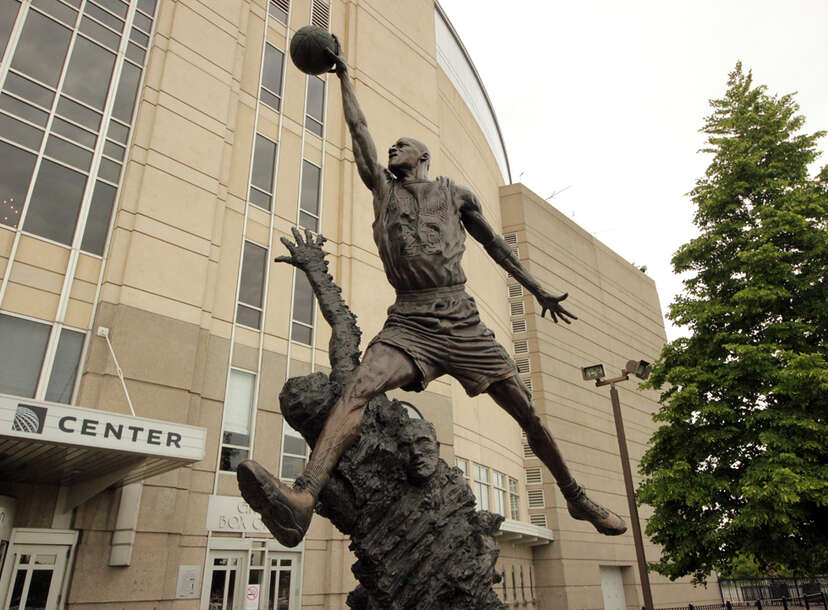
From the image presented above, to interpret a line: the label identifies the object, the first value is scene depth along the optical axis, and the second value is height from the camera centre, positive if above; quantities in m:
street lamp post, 11.53 +2.55
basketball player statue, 3.66 +1.71
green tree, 11.05 +3.86
